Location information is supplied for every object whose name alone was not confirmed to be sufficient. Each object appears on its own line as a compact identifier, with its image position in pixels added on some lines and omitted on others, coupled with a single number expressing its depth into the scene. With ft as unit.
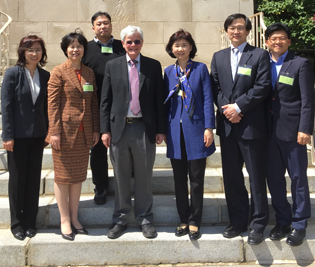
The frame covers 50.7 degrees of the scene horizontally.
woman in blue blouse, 9.93
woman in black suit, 9.98
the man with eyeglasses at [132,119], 10.11
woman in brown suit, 9.95
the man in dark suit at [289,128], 9.64
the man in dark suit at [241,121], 9.71
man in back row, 11.60
